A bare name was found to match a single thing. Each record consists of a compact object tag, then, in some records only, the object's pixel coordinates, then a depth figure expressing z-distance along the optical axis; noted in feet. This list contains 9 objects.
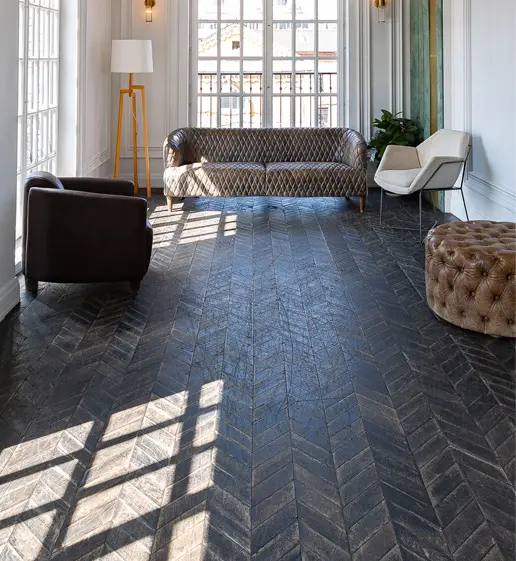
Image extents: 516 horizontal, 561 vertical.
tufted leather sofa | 26.23
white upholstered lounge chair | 21.04
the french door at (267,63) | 31.12
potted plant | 28.17
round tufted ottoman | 12.65
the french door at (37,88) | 18.29
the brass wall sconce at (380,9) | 30.12
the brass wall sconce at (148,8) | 30.04
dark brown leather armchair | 15.14
